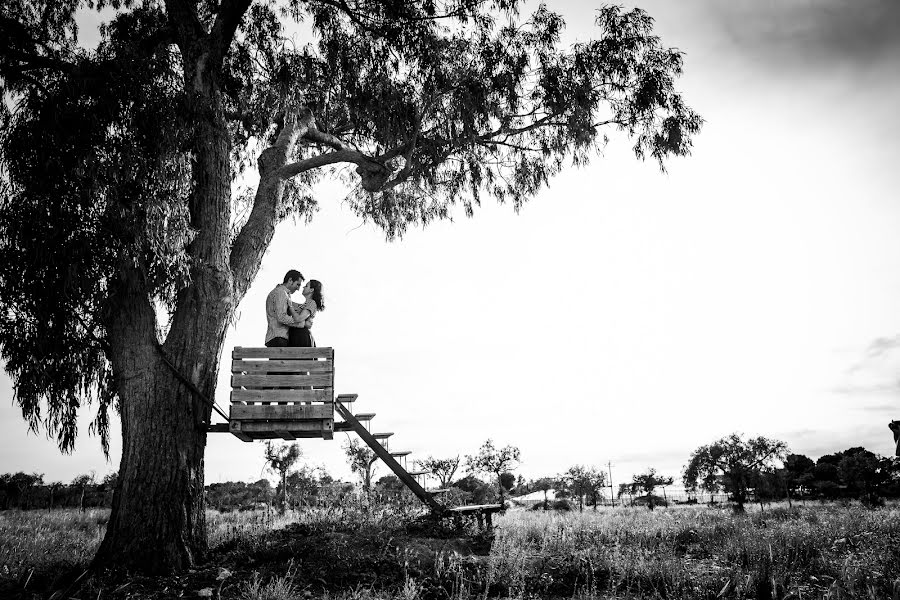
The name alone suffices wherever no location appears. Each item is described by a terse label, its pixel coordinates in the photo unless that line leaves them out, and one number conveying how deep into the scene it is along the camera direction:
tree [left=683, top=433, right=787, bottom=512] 25.28
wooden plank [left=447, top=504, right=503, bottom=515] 8.37
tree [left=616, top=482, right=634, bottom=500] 41.53
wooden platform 6.25
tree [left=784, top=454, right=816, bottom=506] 36.09
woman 7.00
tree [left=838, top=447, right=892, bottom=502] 26.22
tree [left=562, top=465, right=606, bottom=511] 32.91
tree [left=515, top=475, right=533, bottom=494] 34.75
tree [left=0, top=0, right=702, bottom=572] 6.02
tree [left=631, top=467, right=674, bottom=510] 35.16
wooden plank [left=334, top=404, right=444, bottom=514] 7.93
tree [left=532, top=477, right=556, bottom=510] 36.78
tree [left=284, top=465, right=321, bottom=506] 17.30
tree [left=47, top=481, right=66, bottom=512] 23.16
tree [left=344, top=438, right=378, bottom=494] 16.94
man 6.93
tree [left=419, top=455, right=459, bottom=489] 20.00
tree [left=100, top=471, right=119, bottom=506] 22.93
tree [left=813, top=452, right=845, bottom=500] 34.41
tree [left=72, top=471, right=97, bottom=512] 24.21
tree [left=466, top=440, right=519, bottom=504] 24.12
